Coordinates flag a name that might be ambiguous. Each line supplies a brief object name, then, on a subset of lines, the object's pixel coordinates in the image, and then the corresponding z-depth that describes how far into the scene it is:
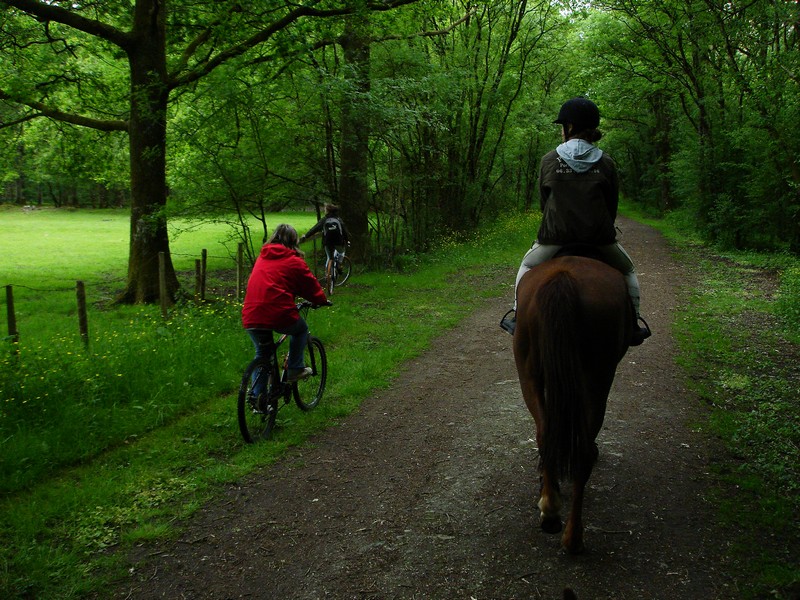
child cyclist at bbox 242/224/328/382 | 5.48
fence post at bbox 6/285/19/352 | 6.55
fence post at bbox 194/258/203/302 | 10.78
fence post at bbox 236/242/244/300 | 10.67
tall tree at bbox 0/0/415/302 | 10.85
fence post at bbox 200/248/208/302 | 10.66
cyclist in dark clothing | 13.25
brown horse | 3.35
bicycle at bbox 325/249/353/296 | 13.12
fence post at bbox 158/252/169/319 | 8.55
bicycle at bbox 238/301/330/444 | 5.39
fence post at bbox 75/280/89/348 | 7.30
